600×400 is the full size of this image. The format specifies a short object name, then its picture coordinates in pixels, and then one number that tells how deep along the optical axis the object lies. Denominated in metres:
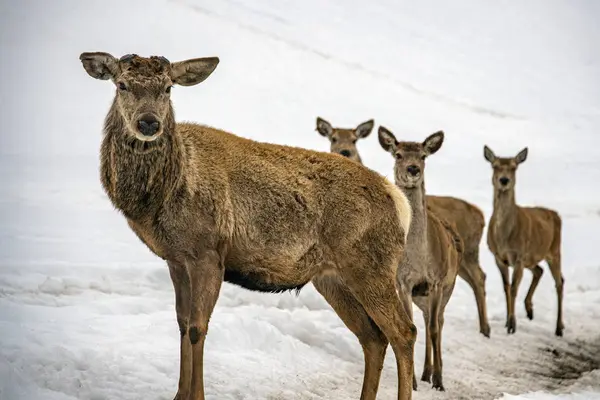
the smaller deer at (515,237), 30.05
